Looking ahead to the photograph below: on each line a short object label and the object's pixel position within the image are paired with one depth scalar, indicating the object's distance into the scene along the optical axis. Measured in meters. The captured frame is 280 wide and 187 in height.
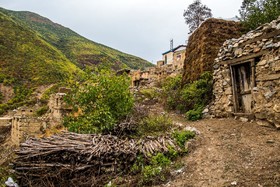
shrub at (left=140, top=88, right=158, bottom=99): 12.38
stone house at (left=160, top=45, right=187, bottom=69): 40.59
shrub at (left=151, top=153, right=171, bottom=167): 4.79
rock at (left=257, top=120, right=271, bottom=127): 5.90
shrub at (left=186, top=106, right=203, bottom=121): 8.27
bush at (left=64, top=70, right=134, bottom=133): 7.08
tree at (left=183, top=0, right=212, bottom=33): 23.36
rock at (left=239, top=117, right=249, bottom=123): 6.70
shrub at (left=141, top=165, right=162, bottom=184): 4.36
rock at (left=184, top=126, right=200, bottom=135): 6.14
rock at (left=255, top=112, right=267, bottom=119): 6.00
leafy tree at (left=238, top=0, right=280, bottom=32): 8.59
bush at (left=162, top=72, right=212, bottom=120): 8.63
